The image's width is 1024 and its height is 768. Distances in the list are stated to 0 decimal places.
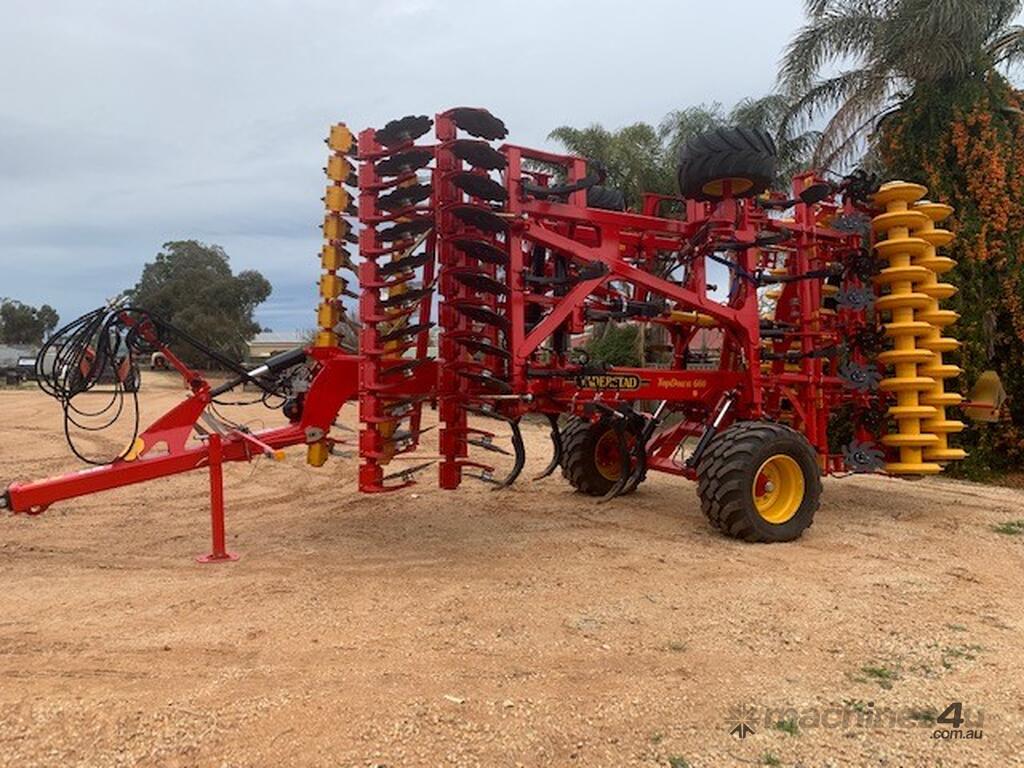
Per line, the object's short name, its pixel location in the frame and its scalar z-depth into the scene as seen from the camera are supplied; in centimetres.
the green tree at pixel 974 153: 1223
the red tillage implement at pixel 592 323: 595
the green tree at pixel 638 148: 2611
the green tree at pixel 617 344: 2370
